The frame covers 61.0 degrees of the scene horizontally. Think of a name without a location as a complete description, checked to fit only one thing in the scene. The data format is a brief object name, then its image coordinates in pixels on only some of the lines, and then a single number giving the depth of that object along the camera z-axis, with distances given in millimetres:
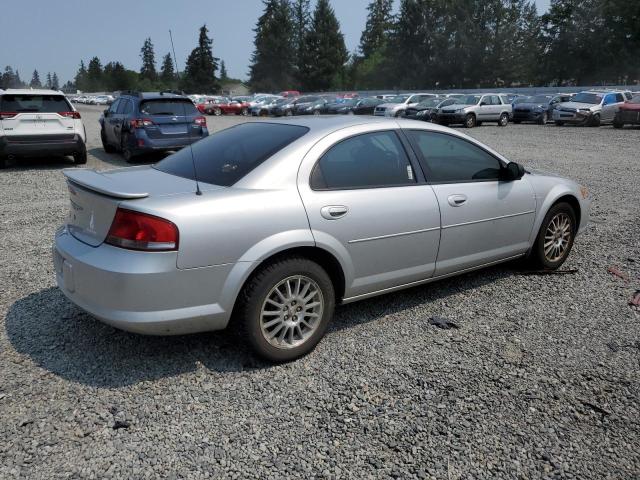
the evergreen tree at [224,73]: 157000
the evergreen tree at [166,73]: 110781
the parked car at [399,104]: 28455
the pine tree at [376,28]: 105500
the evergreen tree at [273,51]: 97000
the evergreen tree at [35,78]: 170138
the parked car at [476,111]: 25953
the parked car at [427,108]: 26594
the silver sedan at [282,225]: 3082
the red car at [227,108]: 45188
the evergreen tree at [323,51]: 87625
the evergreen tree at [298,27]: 93562
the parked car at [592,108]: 26094
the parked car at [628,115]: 24297
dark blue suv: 11898
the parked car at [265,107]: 43469
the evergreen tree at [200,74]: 91438
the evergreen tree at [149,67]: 132000
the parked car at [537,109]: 29594
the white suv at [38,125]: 10586
